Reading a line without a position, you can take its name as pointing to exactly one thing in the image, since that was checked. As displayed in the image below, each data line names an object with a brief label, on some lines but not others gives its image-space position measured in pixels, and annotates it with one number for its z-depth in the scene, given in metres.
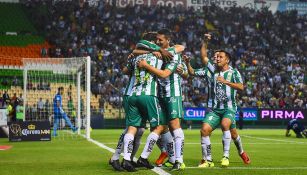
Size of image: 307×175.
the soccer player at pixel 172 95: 9.16
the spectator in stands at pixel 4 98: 29.85
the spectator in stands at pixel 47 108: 28.33
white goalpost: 23.78
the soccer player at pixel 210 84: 10.95
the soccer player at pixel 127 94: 9.10
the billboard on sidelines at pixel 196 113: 37.09
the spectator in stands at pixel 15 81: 34.95
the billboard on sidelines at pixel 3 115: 25.98
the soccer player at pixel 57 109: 23.64
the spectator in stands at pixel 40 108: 27.54
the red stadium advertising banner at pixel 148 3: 48.28
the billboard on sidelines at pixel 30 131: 19.73
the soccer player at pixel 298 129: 24.28
